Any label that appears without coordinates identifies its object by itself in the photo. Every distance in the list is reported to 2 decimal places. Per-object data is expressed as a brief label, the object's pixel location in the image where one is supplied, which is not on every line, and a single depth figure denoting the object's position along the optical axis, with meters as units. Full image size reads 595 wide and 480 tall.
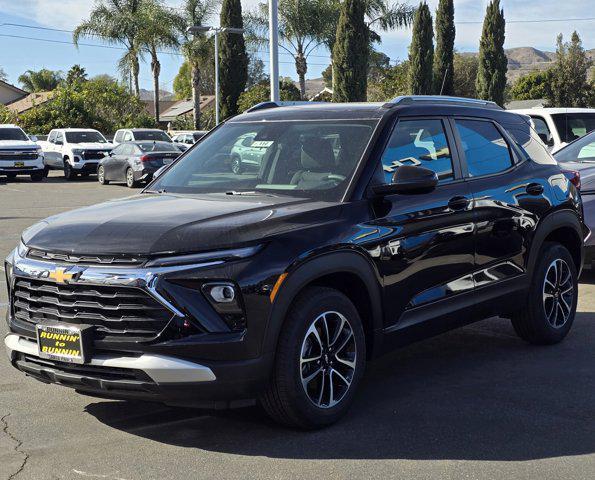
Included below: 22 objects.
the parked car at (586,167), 8.94
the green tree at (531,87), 73.97
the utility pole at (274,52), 21.17
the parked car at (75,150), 31.48
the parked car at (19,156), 29.30
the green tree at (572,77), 63.53
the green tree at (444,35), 53.75
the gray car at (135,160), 26.14
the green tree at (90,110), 46.91
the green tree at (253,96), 48.01
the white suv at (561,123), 14.14
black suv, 4.31
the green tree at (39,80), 108.56
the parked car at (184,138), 36.00
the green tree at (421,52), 49.91
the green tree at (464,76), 65.06
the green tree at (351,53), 43.09
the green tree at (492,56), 51.50
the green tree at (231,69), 46.38
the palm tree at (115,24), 47.41
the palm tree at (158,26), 46.47
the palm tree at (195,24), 46.41
